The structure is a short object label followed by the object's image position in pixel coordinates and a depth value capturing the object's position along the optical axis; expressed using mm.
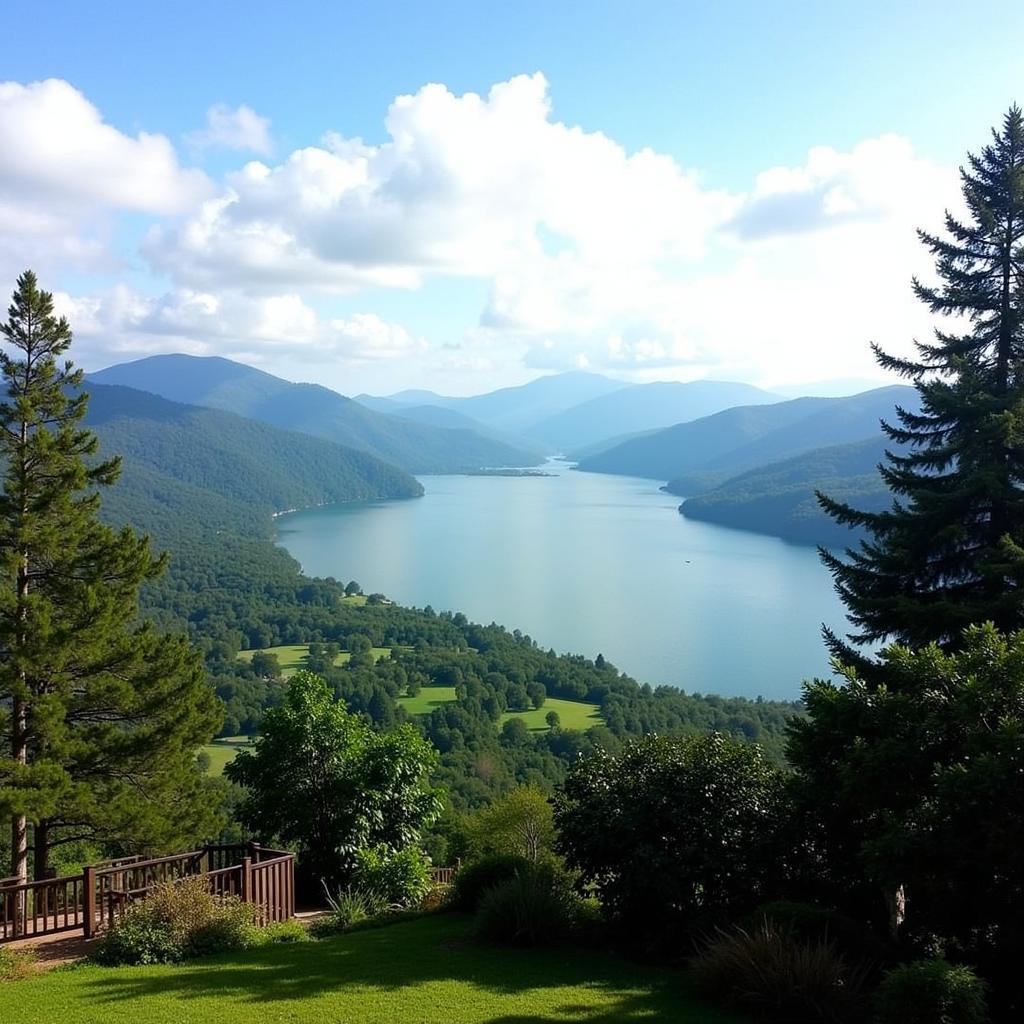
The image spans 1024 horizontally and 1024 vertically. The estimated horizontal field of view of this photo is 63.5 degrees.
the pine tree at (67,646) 10453
